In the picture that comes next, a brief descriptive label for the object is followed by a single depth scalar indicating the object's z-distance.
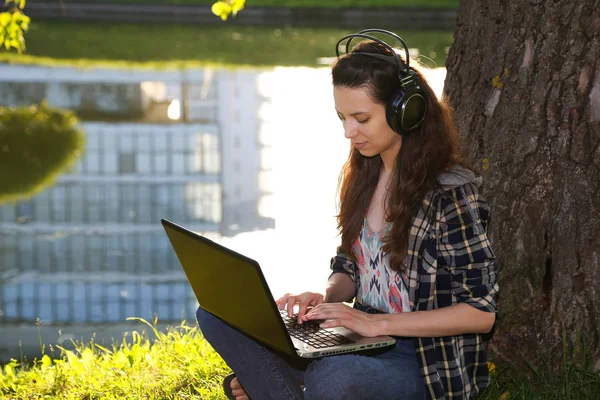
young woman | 4.66
